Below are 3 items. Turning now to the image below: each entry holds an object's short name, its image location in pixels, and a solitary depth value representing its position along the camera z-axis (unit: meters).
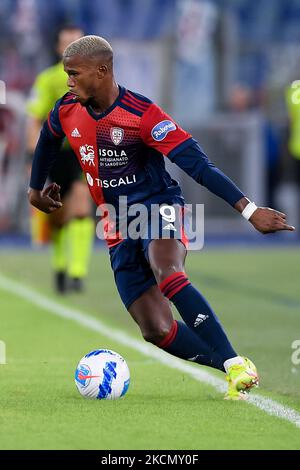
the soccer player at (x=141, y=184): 12.48
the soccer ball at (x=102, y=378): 12.62
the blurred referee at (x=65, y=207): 24.52
